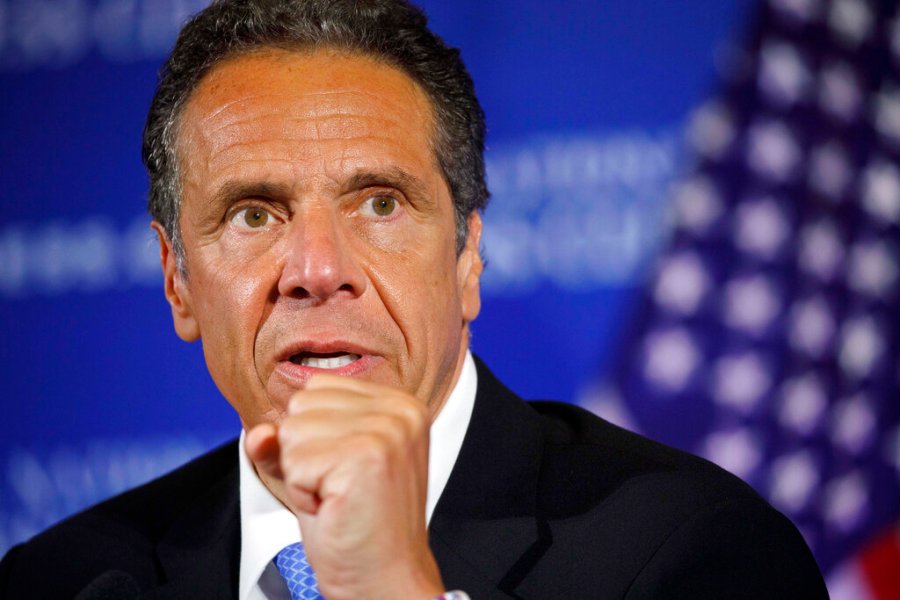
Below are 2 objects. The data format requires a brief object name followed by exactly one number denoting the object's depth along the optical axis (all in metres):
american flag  3.90
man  3.60
